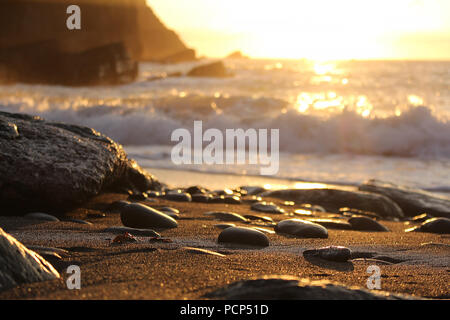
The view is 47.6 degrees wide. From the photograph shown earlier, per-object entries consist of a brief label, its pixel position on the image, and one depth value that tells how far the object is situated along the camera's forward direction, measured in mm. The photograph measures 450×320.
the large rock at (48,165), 3434
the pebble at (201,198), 4852
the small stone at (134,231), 3002
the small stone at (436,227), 4172
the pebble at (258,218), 4117
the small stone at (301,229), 3434
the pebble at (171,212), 3882
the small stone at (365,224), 4102
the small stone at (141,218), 3311
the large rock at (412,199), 5262
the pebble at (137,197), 4472
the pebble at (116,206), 3962
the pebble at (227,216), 4023
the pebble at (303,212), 4707
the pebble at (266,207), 4691
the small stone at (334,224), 4047
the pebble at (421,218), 4984
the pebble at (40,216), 3311
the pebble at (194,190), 5293
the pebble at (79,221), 3381
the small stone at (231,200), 4987
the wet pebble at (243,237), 2967
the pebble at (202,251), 2476
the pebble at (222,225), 3547
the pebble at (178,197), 4762
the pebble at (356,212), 5029
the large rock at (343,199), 5230
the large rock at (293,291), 1569
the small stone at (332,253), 2609
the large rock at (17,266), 1656
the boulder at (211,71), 39381
